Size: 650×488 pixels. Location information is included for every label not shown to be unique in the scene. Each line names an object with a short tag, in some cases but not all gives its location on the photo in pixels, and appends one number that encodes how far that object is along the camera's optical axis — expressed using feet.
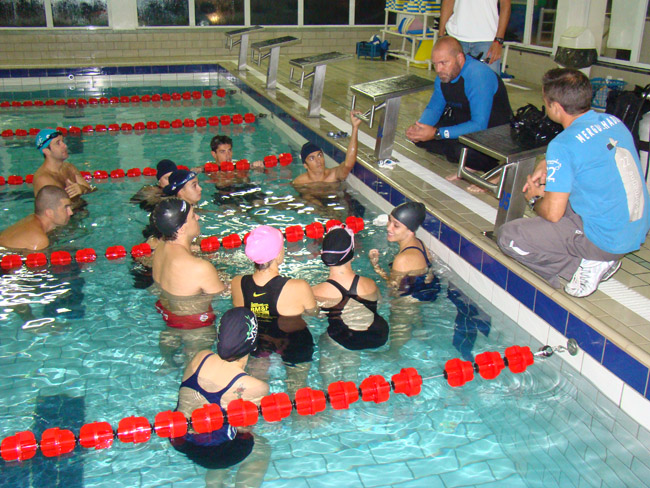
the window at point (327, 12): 51.65
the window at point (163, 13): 48.32
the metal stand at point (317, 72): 26.58
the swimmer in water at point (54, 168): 19.60
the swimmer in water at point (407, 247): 13.94
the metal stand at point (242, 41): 38.19
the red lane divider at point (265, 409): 9.55
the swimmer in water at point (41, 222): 16.53
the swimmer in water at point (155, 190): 19.69
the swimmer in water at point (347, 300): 12.39
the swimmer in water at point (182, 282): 12.69
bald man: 18.37
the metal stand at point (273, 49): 32.45
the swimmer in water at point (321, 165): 20.16
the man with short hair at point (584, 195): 10.43
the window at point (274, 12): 50.75
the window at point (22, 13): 45.25
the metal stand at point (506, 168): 12.93
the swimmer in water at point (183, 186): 16.93
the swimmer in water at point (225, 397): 9.04
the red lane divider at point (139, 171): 23.39
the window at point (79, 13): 46.50
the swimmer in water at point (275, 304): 11.54
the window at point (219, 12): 49.65
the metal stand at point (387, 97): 19.11
